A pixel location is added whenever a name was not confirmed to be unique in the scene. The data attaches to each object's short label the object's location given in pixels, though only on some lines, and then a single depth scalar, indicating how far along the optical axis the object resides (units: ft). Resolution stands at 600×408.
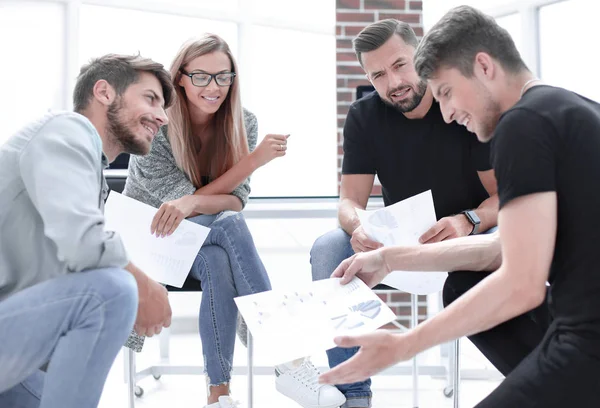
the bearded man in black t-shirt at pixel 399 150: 6.38
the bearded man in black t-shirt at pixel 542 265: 2.97
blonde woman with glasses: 5.83
